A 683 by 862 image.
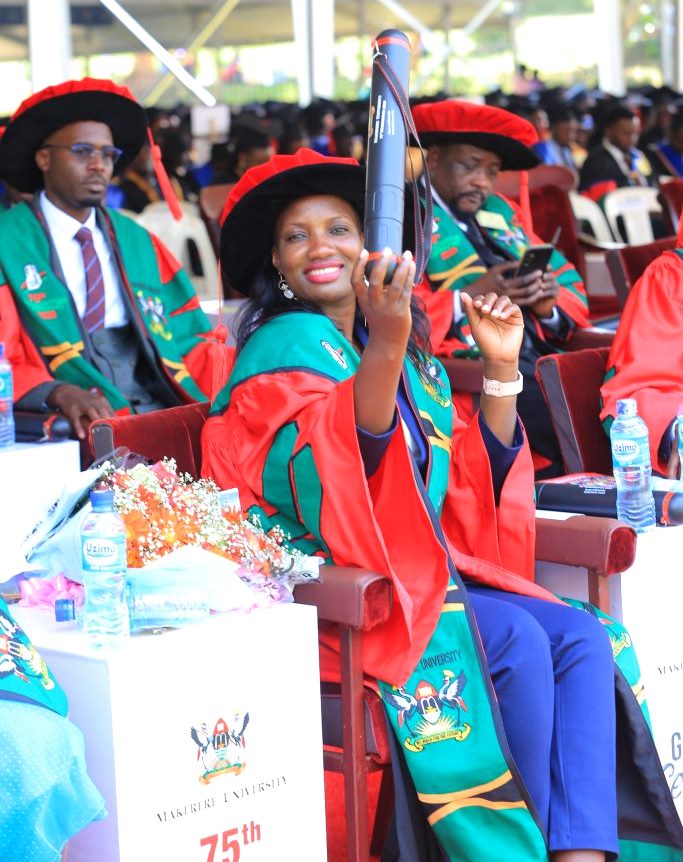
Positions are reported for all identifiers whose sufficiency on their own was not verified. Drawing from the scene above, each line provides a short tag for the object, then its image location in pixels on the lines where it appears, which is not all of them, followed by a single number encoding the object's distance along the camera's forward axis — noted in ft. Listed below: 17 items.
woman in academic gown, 15.18
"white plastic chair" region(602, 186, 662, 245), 49.10
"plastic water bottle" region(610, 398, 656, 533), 17.90
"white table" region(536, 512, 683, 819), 17.52
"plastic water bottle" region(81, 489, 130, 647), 13.63
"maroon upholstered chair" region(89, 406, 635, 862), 14.85
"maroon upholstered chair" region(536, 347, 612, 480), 20.52
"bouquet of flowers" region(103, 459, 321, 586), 14.39
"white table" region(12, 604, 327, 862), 13.08
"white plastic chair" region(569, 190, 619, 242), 47.13
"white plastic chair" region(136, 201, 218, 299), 41.25
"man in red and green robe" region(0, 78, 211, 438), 25.64
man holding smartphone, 26.62
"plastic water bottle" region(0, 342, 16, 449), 23.01
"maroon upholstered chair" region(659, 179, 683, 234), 44.06
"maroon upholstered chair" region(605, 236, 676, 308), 30.32
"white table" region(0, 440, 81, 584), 22.15
